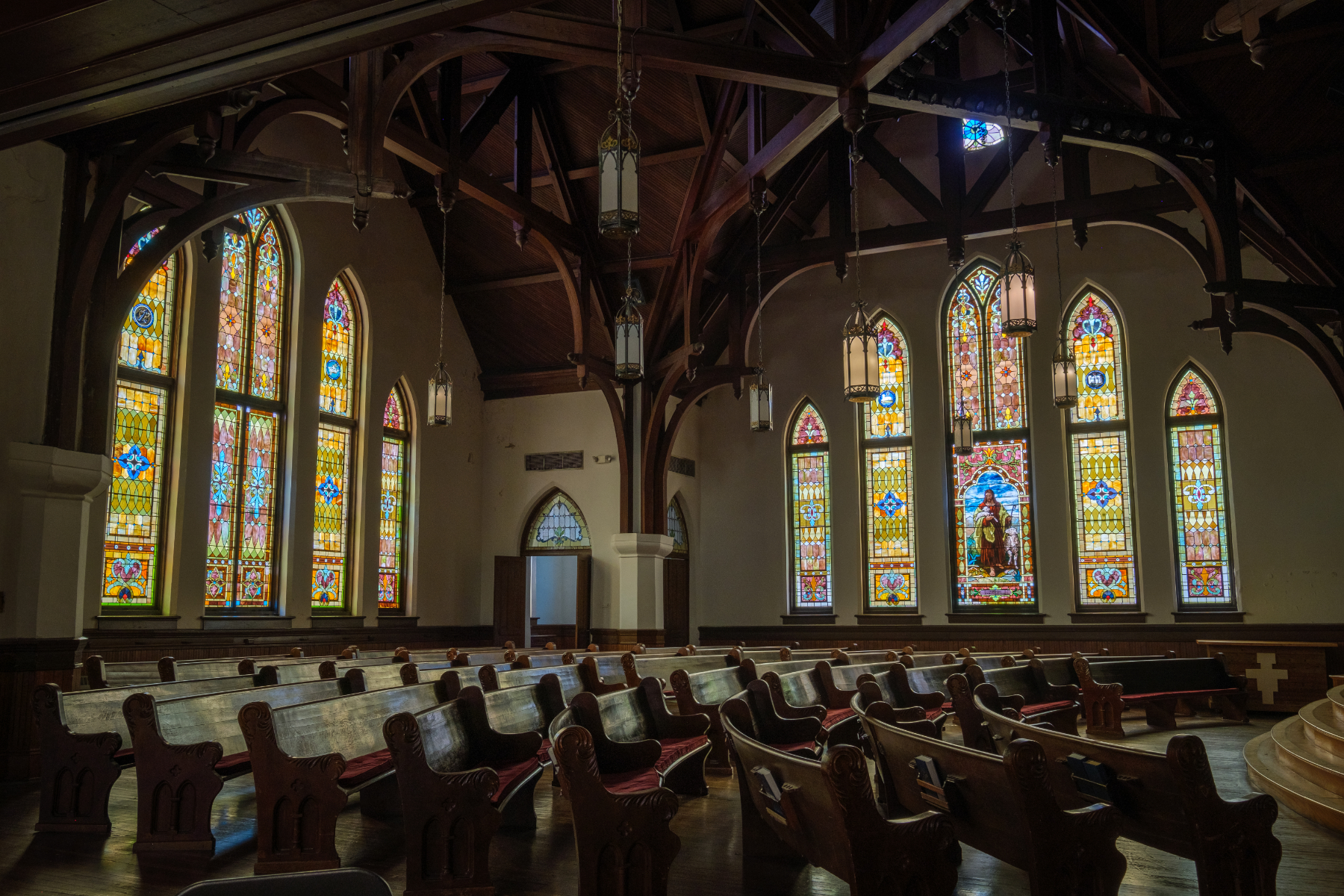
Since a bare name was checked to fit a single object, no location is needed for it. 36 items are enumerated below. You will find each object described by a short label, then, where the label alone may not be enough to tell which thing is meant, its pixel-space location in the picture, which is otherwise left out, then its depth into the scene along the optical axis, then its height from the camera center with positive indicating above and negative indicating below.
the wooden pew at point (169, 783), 4.65 -0.81
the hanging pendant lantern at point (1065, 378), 9.86 +1.95
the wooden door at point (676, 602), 15.42 -0.14
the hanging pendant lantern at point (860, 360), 8.21 +1.77
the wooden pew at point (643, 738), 4.45 -0.69
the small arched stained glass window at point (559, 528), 15.00 +0.92
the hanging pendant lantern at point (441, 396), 10.22 +1.87
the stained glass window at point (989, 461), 14.16 +1.73
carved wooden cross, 11.56 -0.95
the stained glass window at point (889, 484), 14.79 +1.49
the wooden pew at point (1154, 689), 9.08 -0.93
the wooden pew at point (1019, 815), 3.09 -0.70
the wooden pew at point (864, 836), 2.96 -0.69
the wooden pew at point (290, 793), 4.24 -0.79
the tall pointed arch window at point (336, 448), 13.01 +1.80
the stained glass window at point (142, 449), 10.52 +1.47
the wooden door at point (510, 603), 14.82 -0.13
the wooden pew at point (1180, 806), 3.15 -0.67
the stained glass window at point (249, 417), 11.68 +2.00
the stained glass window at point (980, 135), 14.13 +6.02
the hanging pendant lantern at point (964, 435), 12.30 +1.78
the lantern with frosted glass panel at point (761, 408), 11.02 +1.89
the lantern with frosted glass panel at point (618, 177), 5.38 +2.09
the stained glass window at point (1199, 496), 13.12 +1.16
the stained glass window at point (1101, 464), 13.64 +1.62
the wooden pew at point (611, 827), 3.59 -0.79
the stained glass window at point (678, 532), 15.72 +0.89
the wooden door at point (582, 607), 14.52 -0.20
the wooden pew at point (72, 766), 5.07 -0.81
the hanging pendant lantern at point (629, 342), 8.44 +1.98
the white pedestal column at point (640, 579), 13.85 +0.17
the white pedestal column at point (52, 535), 6.91 +0.40
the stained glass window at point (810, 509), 15.30 +1.18
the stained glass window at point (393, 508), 13.87 +1.11
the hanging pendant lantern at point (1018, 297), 7.61 +2.07
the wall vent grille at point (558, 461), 14.93 +1.84
